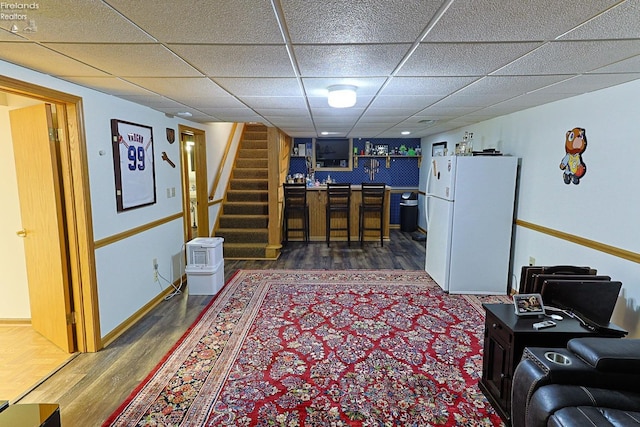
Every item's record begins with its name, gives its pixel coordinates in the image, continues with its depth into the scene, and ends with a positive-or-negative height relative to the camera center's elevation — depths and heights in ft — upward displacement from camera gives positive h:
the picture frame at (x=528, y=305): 6.77 -2.70
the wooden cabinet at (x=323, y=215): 21.27 -2.88
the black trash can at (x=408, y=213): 24.54 -3.12
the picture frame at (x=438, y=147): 20.49 +1.50
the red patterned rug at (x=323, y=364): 6.57 -4.71
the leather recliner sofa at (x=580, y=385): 4.54 -3.17
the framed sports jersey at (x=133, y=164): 9.89 +0.12
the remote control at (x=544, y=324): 6.39 -2.91
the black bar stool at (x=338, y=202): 19.80 -1.95
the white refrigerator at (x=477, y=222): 12.23 -1.90
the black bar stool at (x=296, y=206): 19.52 -2.20
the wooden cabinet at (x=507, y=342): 6.30 -3.25
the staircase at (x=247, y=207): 17.85 -2.18
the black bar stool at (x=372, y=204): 19.85 -2.08
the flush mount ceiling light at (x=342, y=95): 8.39 +1.89
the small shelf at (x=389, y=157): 25.64 +1.03
